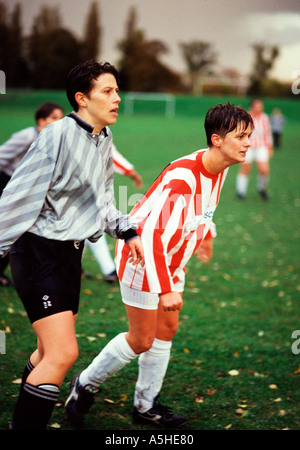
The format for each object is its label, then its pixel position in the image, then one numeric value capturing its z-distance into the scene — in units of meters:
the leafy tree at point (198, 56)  80.94
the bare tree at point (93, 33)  85.19
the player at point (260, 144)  12.58
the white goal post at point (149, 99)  50.03
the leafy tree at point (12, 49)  62.53
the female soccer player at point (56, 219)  2.57
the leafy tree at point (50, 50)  63.19
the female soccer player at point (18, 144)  5.25
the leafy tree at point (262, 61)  71.50
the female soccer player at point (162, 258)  2.90
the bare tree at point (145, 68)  70.12
